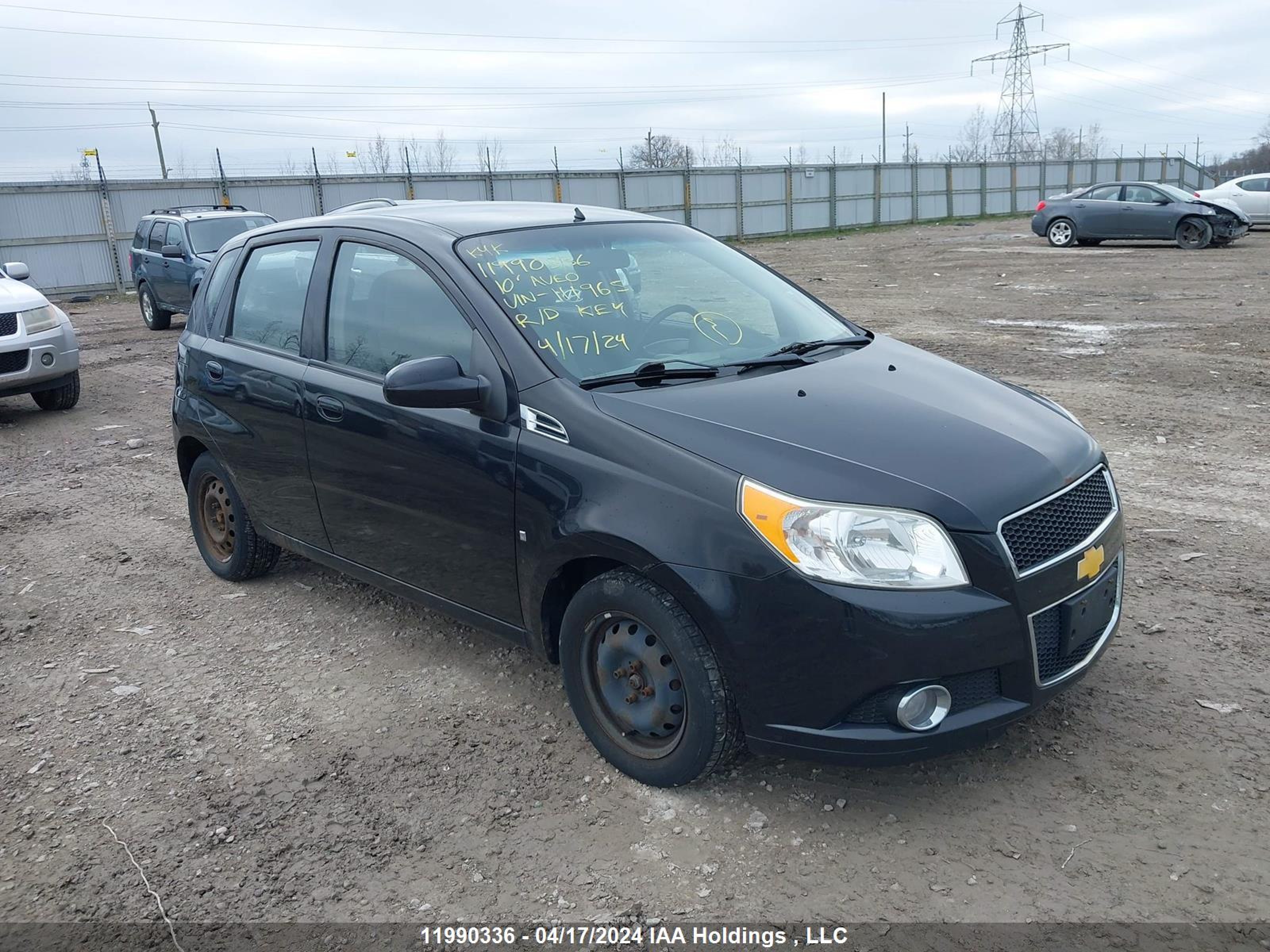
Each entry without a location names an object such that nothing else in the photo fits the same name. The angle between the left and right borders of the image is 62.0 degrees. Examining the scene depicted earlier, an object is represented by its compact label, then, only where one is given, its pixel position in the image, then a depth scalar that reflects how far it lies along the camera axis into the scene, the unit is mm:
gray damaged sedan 22234
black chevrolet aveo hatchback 2900
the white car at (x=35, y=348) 9531
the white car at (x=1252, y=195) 25891
